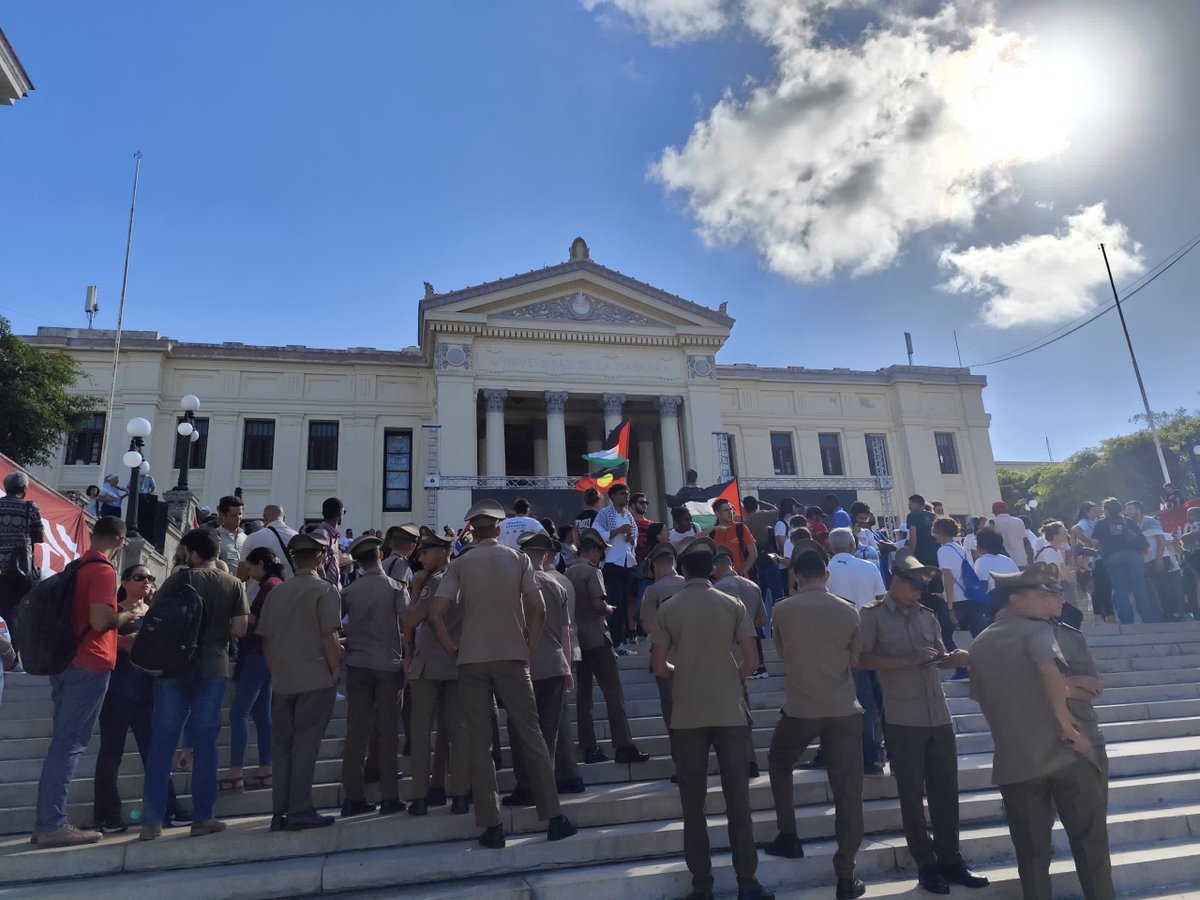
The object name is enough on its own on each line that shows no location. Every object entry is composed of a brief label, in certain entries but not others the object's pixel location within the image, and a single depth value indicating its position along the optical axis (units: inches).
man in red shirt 178.7
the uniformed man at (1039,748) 150.6
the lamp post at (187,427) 522.3
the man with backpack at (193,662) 185.8
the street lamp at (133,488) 448.1
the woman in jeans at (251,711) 215.6
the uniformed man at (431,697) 196.9
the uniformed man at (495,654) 181.8
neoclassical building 1063.0
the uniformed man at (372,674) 201.3
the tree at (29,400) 783.7
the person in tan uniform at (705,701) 162.7
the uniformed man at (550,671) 205.2
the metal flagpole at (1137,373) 998.1
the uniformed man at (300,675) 188.1
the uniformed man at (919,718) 172.2
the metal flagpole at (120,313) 916.7
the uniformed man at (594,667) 240.4
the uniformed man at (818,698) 172.4
